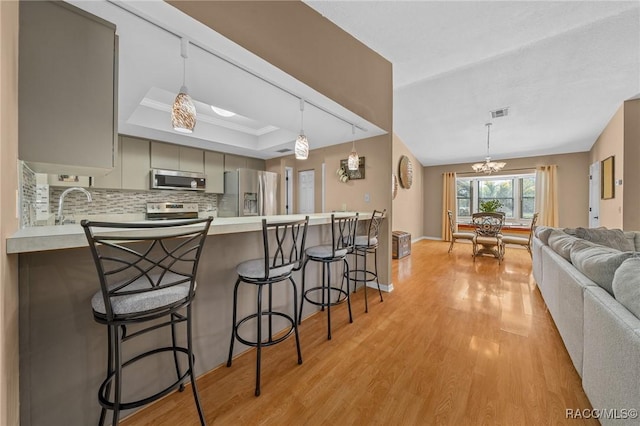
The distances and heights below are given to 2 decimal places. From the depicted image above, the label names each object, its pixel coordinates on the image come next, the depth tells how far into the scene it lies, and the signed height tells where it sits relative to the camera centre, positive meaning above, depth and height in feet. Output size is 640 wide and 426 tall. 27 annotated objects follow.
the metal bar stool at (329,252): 6.81 -1.23
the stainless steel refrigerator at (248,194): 14.48 +1.06
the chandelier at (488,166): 15.95 +3.14
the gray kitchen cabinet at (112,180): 10.41 +1.38
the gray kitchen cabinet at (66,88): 3.57 +2.01
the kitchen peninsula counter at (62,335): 3.18 -1.87
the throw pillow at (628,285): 3.23 -1.08
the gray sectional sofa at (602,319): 2.97 -1.78
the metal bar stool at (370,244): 8.44 -1.20
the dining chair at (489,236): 14.88 -1.59
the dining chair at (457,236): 16.32 -1.71
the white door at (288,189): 16.38 +1.54
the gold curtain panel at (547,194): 18.56 +1.40
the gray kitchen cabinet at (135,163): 11.12 +2.29
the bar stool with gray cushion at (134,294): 3.04 -1.19
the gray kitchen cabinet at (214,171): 14.12 +2.43
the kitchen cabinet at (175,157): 12.08 +2.89
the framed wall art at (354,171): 10.72 +1.87
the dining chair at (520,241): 14.70 -1.84
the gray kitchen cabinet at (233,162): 14.99 +3.17
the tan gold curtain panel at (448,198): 22.68 +1.30
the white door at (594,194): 15.59 +1.21
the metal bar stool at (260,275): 4.62 -1.34
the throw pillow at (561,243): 6.25 -0.90
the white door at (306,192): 15.11 +1.26
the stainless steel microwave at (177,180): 11.78 +1.62
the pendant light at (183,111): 4.64 +1.97
